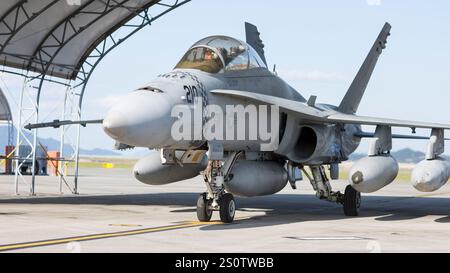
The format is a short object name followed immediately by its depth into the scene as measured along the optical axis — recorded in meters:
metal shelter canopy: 18.97
